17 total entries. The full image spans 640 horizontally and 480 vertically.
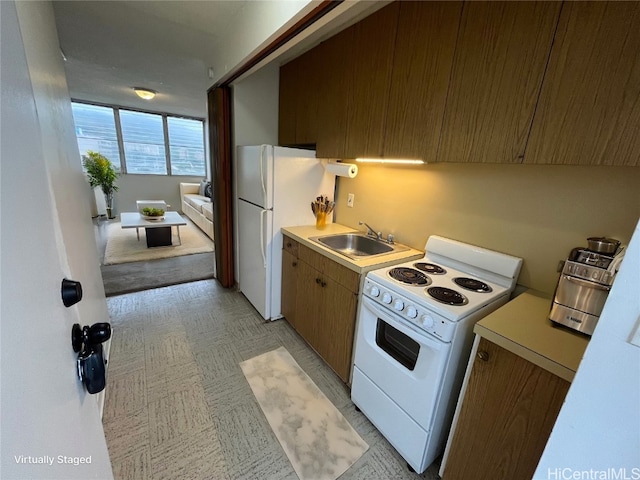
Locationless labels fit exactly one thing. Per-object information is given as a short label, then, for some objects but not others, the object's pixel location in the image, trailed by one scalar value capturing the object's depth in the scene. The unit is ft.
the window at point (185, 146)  22.58
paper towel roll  6.88
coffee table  13.49
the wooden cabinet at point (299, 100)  7.04
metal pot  3.28
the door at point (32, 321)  1.33
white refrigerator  7.11
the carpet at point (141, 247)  12.65
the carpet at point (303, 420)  4.43
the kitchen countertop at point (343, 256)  5.15
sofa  16.41
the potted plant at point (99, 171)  17.71
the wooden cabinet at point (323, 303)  5.50
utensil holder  7.65
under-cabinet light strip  5.10
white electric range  3.79
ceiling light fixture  13.62
